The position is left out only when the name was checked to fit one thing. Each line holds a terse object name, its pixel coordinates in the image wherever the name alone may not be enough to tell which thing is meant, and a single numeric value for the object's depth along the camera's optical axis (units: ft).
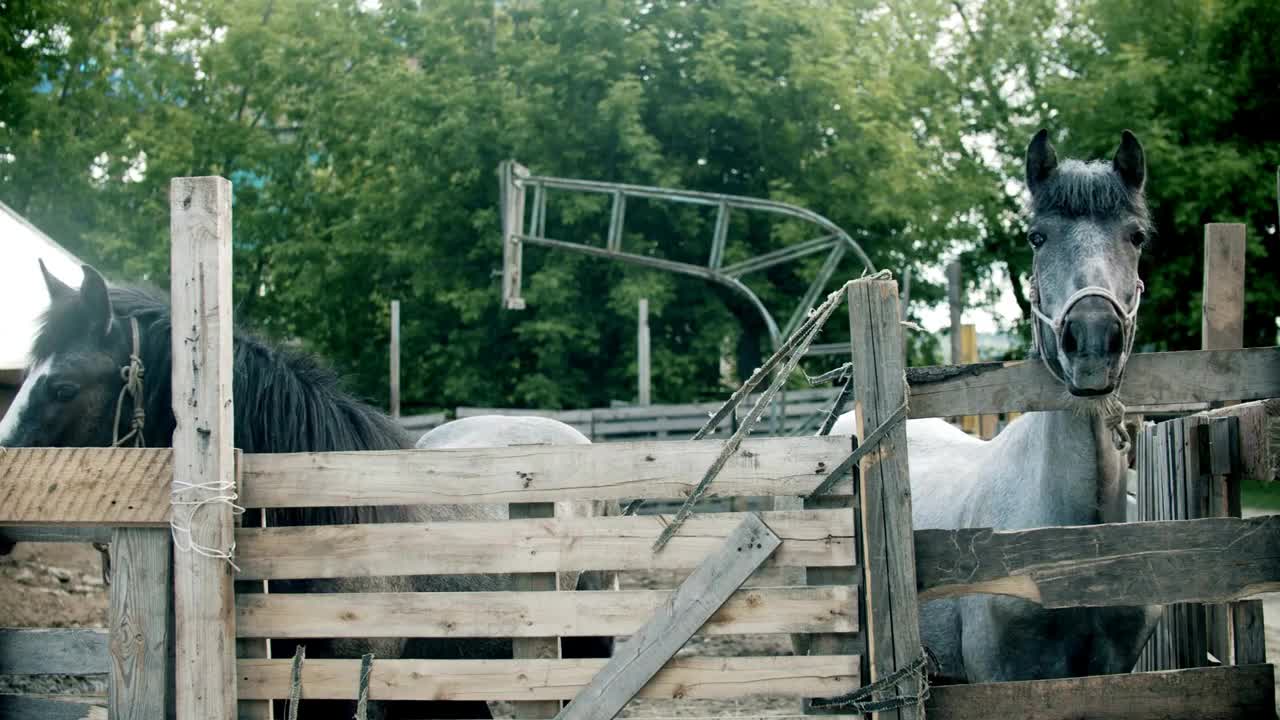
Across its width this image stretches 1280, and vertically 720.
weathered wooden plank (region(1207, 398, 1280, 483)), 10.22
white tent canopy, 28.89
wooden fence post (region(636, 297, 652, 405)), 51.06
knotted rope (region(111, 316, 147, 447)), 11.42
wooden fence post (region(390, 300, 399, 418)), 49.62
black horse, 11.35
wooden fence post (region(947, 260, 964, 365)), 41.78
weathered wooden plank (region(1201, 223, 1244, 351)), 14.53
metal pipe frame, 45.52
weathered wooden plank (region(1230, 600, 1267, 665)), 12.17
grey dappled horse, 10.06
